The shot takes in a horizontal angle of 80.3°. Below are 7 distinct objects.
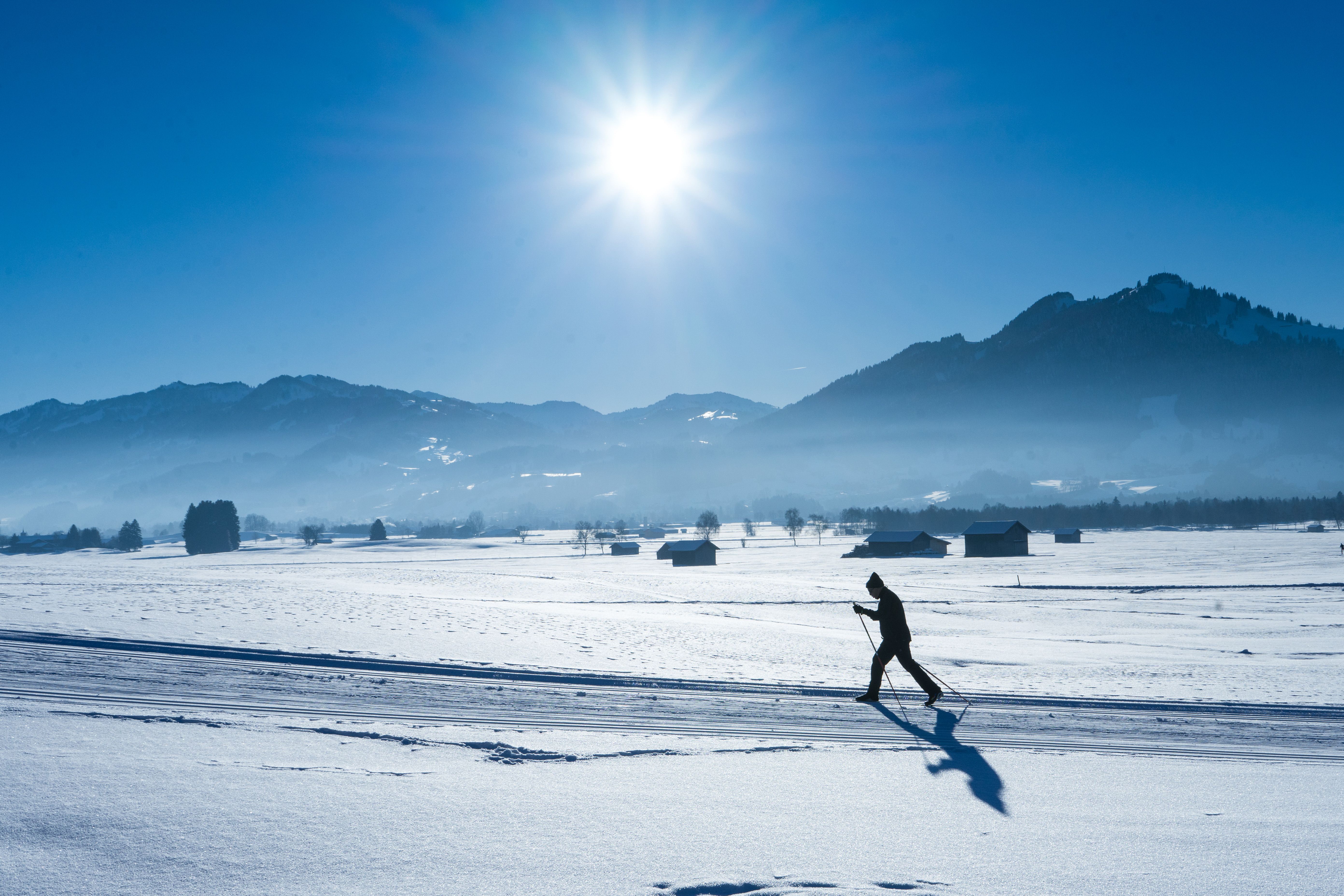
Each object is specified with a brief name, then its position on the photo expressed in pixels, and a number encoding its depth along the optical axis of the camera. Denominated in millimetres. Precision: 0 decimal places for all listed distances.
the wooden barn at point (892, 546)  101438
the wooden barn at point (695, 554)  95750
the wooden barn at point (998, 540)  96875
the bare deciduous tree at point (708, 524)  187625
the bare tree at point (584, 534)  152000
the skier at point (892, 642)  12219
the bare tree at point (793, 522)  182375
